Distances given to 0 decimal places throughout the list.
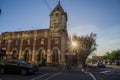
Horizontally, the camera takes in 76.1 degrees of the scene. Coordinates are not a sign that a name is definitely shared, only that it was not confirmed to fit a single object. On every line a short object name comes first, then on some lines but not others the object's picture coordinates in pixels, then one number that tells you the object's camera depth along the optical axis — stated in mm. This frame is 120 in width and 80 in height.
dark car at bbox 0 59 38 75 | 8266
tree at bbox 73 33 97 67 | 22990
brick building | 17432
